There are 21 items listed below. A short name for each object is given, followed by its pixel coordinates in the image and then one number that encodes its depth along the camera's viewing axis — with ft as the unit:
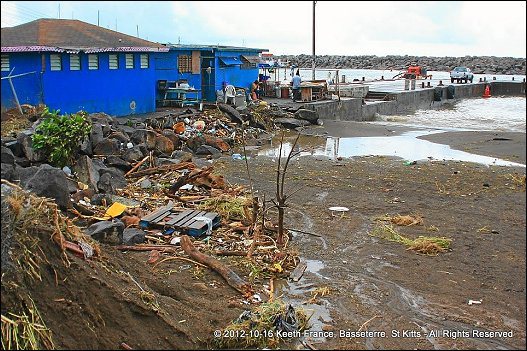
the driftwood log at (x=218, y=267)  24.59
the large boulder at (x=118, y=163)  46.44
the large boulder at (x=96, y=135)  48.19
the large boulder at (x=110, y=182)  39.24
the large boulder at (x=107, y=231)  27.27
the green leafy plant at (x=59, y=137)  40.73
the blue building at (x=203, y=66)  82.58
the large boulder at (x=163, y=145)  55.98
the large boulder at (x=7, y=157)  36.01
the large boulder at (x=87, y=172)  39.07
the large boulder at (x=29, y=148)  41.29
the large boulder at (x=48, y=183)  28.68
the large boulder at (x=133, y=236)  29.04
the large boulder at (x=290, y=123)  82.43
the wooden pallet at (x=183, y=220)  31.24
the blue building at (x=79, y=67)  59.36
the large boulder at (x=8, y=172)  28.84
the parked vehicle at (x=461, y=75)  166.30
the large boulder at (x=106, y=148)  47.91
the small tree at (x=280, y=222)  29.96
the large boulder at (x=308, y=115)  86.58
